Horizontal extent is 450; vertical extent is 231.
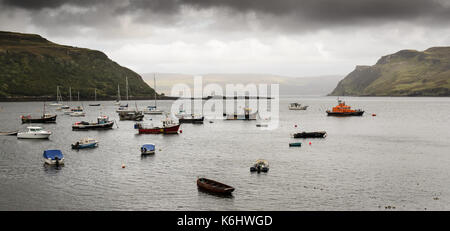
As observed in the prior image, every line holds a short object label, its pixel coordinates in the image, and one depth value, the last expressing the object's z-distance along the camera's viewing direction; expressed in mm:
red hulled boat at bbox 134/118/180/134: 119062
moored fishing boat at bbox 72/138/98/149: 87000
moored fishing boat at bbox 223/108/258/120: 182625
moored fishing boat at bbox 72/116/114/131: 132125
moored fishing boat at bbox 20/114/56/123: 158162
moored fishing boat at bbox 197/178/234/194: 47844
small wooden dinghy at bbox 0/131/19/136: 112938
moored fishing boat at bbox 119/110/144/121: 175500
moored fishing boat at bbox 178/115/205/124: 162000
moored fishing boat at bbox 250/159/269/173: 61938
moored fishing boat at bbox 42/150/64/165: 67188
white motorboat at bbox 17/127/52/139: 104000
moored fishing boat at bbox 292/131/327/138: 106312
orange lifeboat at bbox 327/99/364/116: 197250
